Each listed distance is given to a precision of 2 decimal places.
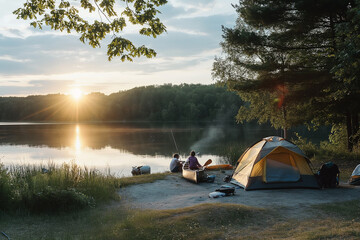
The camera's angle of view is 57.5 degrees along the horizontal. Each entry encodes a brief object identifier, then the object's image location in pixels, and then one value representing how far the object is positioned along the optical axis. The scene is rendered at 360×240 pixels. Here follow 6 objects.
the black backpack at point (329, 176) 9.58
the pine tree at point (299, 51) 13.80
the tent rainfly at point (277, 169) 9.62
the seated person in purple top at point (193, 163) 11.83
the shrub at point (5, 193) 7.60
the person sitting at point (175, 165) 13.34
